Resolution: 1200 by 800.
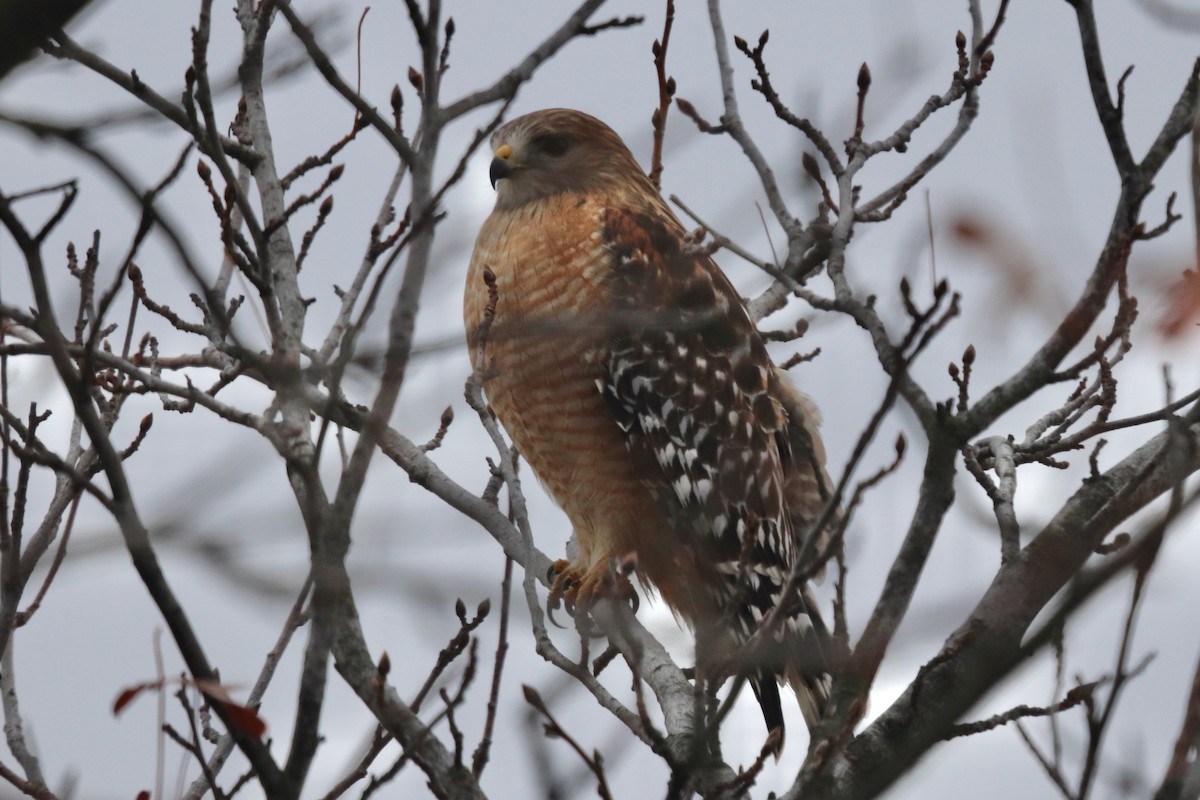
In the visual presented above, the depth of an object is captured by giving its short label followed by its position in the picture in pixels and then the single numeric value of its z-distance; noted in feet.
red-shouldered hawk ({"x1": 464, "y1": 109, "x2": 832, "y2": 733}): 39.19
